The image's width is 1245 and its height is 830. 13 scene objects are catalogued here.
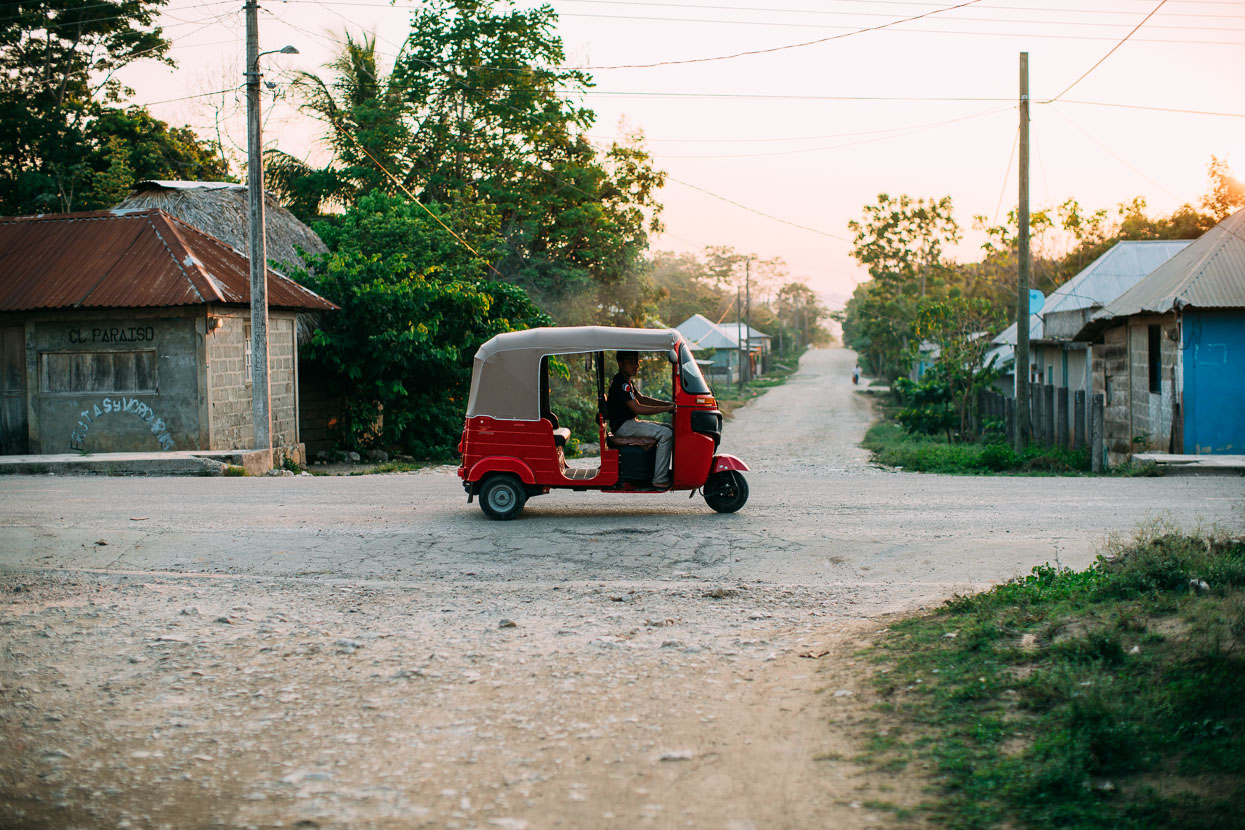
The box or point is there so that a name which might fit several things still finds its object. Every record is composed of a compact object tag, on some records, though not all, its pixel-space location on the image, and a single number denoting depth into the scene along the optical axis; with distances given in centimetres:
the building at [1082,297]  2670
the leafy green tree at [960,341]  2527
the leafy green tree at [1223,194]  3881
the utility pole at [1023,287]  2047
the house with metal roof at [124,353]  1839
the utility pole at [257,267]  1734
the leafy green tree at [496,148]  3350
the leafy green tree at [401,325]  2186
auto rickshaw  1020
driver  1016
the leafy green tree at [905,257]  4722
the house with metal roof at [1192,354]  1708
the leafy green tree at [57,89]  3403
